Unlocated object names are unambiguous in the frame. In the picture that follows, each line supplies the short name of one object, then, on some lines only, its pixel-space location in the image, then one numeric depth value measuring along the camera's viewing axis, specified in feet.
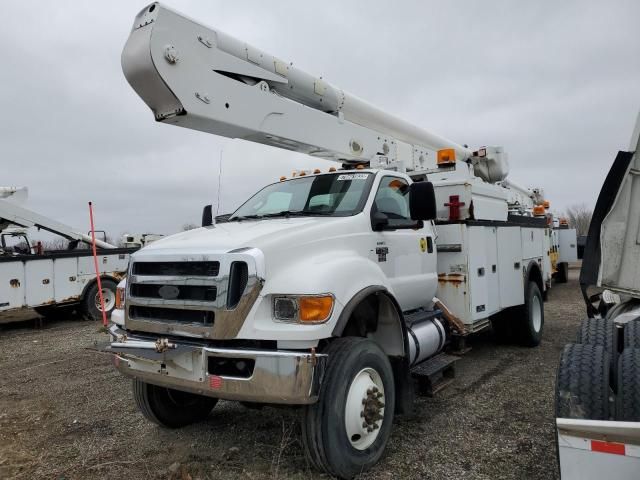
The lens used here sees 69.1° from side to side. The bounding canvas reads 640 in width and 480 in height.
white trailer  6.64
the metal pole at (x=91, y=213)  17.47
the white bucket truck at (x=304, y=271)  9.57
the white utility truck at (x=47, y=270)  33.17
